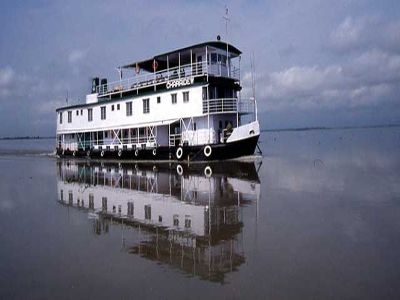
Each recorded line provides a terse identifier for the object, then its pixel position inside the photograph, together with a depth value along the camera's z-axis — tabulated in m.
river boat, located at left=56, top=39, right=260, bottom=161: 29.67
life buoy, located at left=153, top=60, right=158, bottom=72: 34.22
